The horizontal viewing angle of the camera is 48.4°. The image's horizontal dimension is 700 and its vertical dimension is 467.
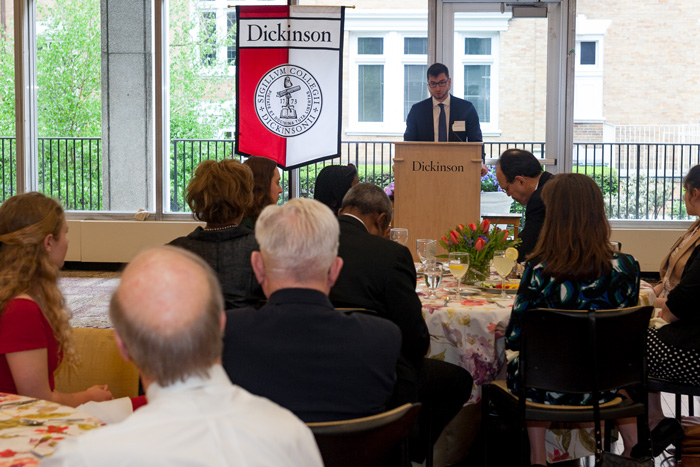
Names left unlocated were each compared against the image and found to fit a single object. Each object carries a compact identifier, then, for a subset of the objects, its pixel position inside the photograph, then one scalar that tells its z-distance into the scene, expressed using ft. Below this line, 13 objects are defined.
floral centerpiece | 10.78
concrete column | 27.27
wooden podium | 15.28
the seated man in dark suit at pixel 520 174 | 15.06
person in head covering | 13.43
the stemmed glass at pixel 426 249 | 10.10
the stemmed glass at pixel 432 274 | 9.91
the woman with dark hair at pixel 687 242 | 11.16
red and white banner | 23.31
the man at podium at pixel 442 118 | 20.11
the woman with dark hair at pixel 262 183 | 11.63
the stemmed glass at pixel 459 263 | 9.87
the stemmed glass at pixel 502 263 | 10.00
